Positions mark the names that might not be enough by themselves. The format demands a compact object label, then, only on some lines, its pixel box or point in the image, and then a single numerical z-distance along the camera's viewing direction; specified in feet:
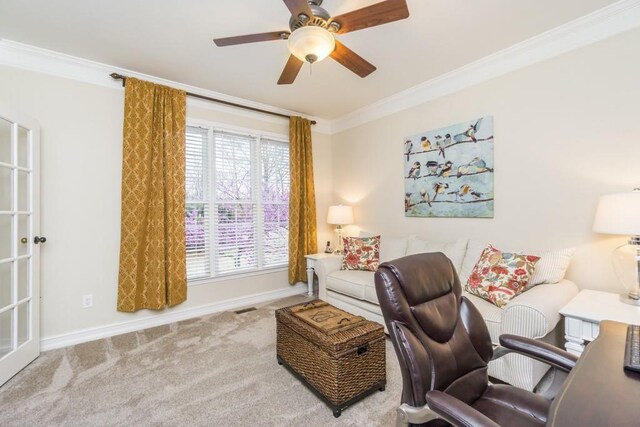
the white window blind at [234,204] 12.07
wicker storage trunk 5.86
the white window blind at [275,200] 13.35
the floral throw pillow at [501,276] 7.18
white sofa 6.00
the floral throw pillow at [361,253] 11.21
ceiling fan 5.37
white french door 7.26
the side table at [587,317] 5.54
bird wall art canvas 9.45
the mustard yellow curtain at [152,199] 9.69
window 11.51
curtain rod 9.53
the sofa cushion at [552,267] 7.39
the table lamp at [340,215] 13.53
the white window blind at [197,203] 11.32
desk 2.33
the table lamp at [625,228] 5.90
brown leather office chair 3.59
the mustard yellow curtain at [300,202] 13.64
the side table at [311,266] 13.06
